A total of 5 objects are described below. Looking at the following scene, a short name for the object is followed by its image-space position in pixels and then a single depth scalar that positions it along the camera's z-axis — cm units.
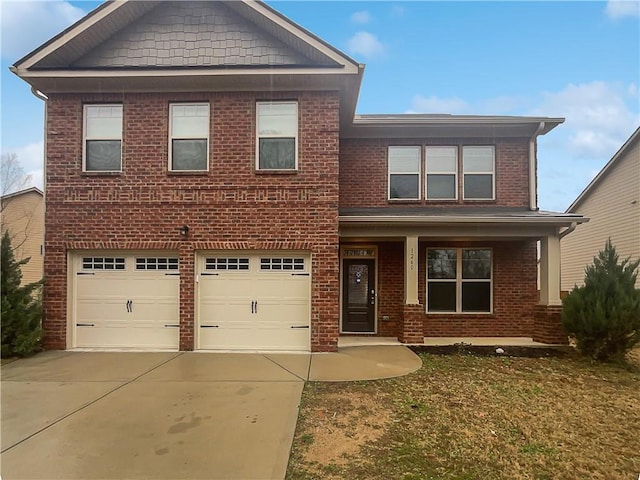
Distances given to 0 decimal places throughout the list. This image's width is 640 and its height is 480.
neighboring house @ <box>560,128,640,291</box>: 1459
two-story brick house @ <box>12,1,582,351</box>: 882
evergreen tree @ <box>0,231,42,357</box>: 812
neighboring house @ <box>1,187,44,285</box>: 1989
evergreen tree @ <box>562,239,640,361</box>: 800
